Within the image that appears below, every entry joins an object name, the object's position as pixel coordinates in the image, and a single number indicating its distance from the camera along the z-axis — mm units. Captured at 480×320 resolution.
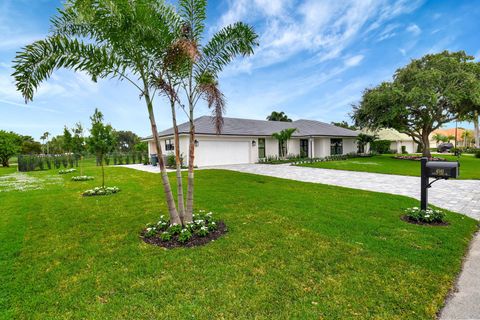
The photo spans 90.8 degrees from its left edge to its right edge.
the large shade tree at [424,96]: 19469
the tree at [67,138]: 12031
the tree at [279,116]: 46650
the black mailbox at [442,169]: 4505
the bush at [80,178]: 12164
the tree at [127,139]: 63775
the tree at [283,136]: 20812
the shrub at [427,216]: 4961
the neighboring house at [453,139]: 62822
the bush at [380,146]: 32156
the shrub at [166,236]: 4152
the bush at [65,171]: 15938
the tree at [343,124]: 51425
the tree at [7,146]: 24625
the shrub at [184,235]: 4068
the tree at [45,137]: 63406
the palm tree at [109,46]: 3738
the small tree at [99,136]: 8602
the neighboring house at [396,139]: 37531
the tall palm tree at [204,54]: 4426
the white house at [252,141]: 18672
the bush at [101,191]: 8423
